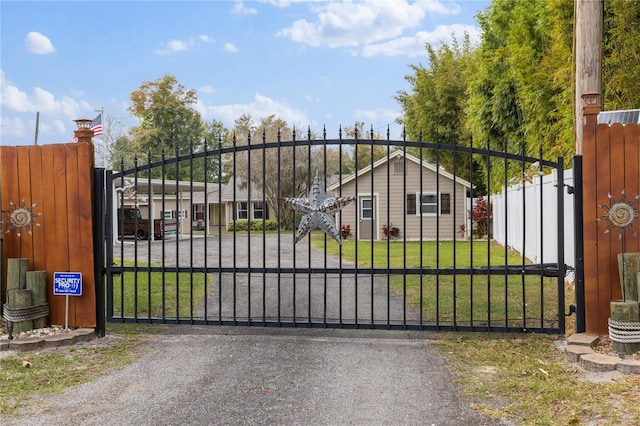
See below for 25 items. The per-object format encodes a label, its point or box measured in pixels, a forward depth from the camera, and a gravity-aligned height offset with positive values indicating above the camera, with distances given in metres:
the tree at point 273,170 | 27.12 +2.30
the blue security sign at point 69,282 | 5.64 -0.67
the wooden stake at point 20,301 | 5.55 -0.85
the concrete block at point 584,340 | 4.91 -1.16
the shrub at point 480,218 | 21.06 -0.22
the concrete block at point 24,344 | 5.29 -1.22
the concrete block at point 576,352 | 4.72 -1.21
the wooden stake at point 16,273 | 5.68 -0.57
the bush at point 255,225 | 27.70 -0.53
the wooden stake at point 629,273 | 4.82 -0.55
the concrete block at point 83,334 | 5.58 -1.20
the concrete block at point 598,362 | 4.44 -1.23
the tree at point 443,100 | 27.82 +5.87
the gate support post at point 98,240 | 5.78 -0.25
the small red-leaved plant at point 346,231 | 21.24 -0.66
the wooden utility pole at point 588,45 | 7.15 +2.18
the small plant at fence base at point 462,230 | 21.17 -0.69
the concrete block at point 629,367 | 4.35 -1.24
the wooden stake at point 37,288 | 5.70 -0.73
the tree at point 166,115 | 40.31 +7.54
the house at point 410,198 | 20.98 +0.60
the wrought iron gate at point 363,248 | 5.54 -0.89
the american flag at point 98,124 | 16.50 +3.02
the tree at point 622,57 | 8.95 +2.52
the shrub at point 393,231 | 21.35 -0.69
